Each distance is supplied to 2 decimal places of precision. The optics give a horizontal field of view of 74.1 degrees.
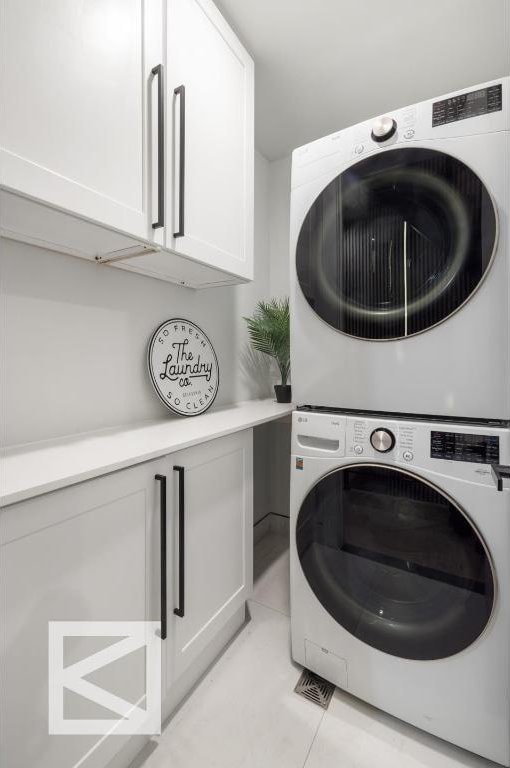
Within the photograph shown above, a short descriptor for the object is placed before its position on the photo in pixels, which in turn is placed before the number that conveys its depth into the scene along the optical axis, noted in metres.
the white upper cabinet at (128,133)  0.67
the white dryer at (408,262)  0.87
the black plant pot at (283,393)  1.76
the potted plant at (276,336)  1.75
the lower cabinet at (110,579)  0.64
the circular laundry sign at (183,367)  1.30
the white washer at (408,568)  0.88
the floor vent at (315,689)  1.12
